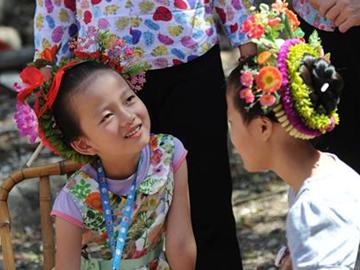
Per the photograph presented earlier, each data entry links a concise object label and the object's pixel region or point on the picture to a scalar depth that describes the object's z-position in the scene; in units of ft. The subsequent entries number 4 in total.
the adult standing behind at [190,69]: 13.29
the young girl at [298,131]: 10.34
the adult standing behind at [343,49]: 12.96
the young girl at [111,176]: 12.29
